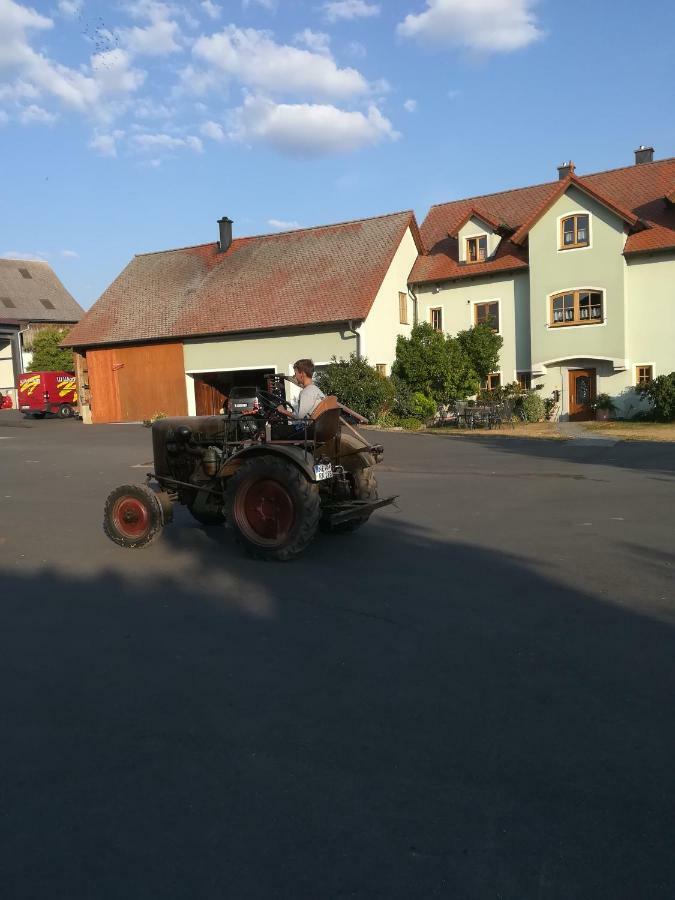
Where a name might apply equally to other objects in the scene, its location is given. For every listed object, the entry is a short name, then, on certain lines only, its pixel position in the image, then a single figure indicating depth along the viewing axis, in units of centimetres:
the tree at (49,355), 4516
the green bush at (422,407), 2595
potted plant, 2502
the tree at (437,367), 2641
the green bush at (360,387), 2495
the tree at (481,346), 2711
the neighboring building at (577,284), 2459
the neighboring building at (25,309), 4569
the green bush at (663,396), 2284
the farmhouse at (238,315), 2703
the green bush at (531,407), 2567
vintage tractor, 657
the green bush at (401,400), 2606
